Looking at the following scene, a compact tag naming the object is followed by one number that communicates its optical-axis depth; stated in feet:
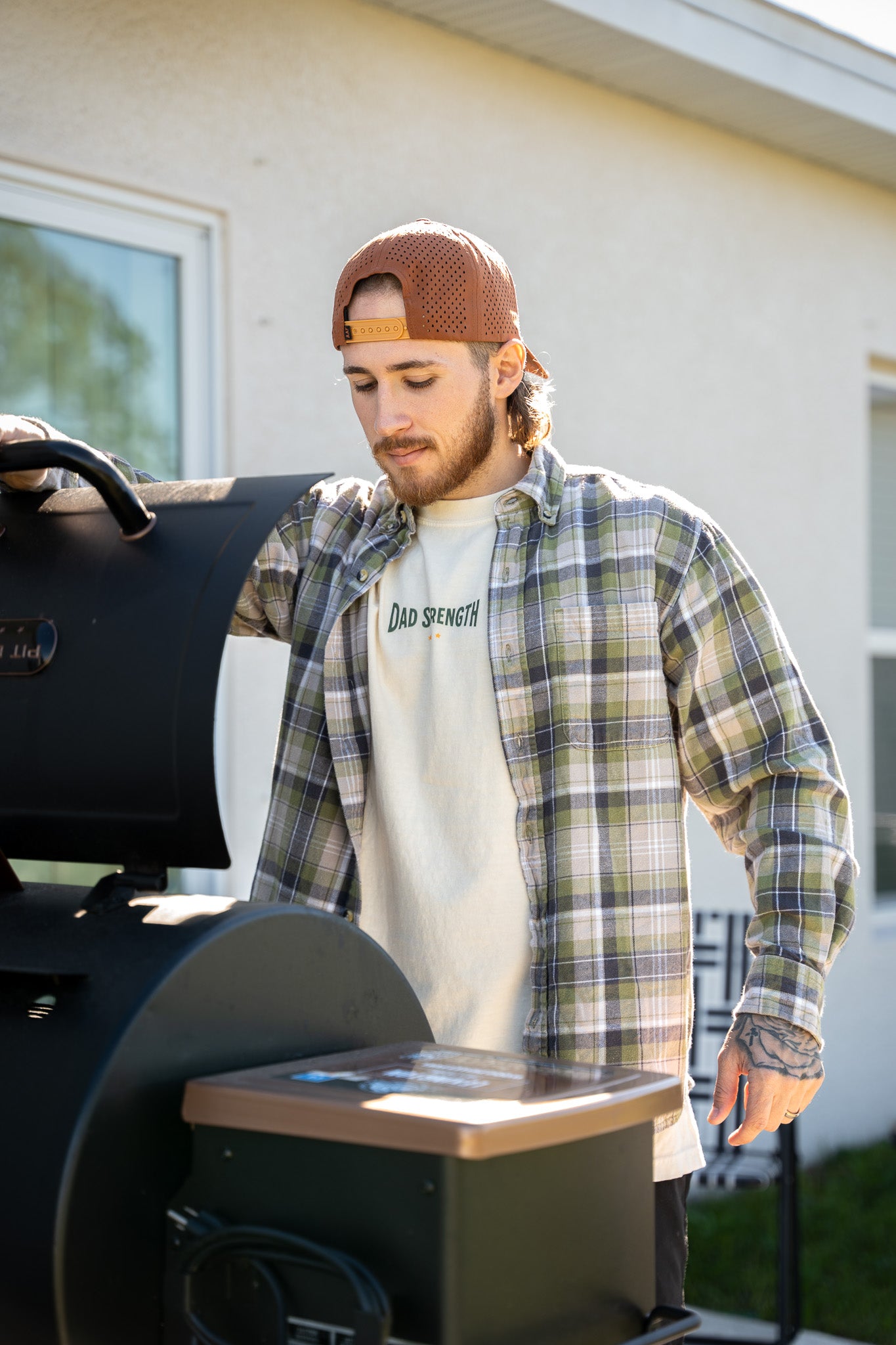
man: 13.92
